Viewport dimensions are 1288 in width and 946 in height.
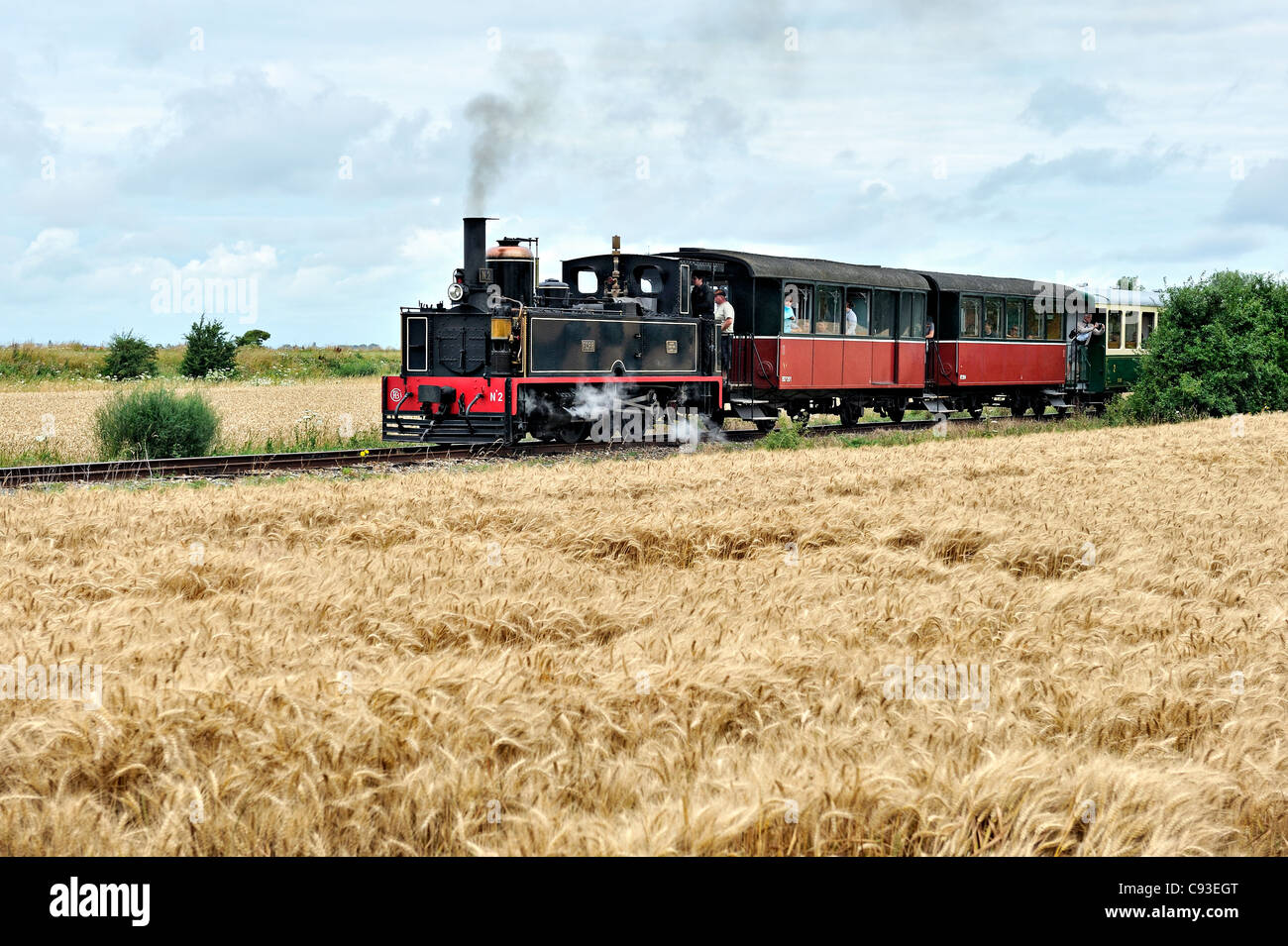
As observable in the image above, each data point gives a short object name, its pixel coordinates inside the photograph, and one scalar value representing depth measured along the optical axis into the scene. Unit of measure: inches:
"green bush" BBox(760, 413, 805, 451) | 735.7
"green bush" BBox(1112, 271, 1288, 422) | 1088.2
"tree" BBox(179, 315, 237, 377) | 2034.9
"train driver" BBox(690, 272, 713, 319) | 823.1
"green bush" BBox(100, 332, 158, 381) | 1969.7
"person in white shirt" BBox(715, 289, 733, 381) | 816.9
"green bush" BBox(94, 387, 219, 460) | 692.7
